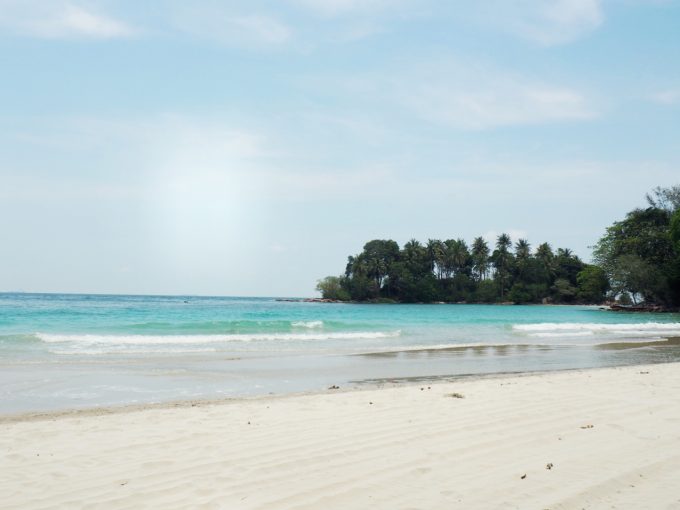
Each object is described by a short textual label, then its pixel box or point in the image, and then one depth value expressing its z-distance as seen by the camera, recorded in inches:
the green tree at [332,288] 4338.1
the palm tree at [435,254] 4311.0
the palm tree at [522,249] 4274.1
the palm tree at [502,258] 4207.7
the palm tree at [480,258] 4350.4
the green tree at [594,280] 3070.9
